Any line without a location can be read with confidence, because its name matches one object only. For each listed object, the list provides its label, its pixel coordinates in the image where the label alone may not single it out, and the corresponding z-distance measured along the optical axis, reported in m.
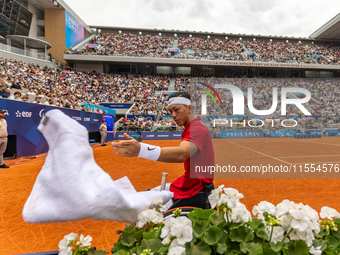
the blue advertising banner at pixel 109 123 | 16.16
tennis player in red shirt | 1.31
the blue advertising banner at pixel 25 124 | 7.67
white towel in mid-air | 0.82
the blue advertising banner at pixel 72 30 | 28.89
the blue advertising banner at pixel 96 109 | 14.95
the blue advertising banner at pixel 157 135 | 17.64
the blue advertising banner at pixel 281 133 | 18.84
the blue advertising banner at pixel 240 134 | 17.89
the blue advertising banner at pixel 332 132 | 19.94
